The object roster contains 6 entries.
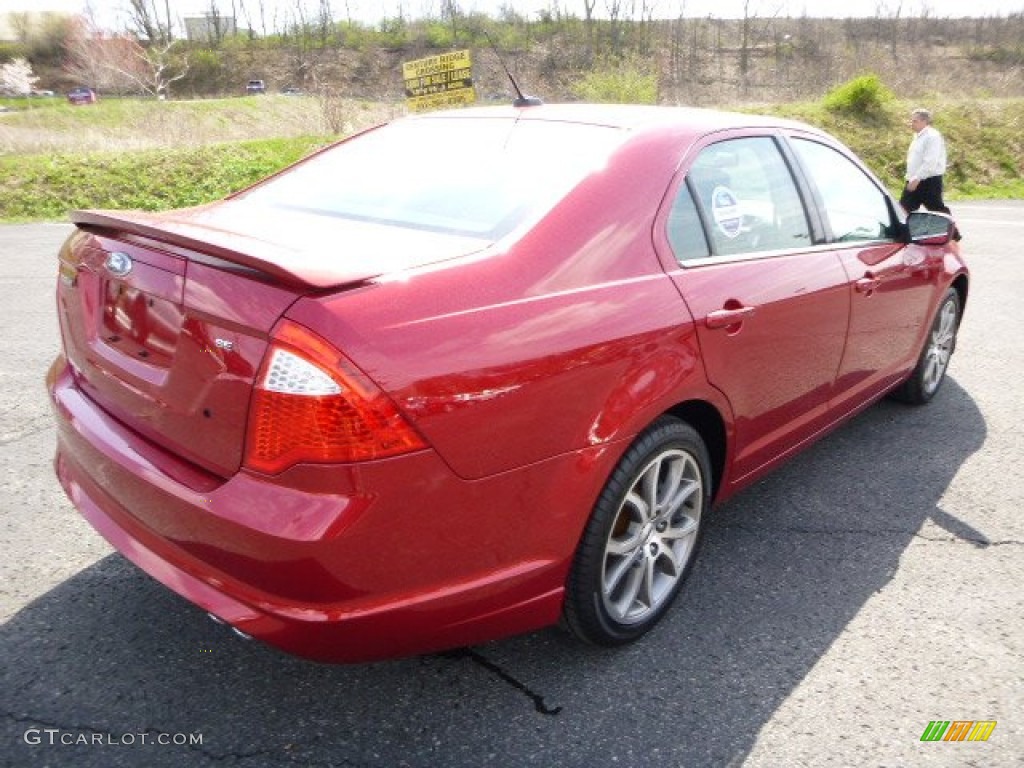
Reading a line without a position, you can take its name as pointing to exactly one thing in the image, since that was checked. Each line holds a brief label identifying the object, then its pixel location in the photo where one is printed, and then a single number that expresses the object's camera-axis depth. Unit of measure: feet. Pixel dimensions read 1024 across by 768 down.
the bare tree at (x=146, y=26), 207.92
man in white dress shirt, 35.76
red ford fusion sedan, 5.34
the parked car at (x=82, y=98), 160.76
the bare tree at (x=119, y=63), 193.36
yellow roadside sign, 46.37
